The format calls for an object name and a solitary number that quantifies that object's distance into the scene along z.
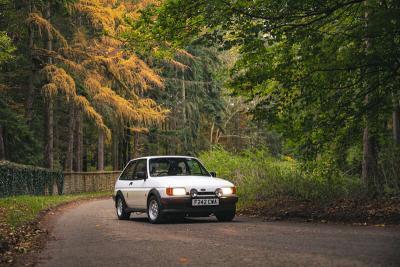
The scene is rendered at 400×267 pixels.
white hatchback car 13.02
